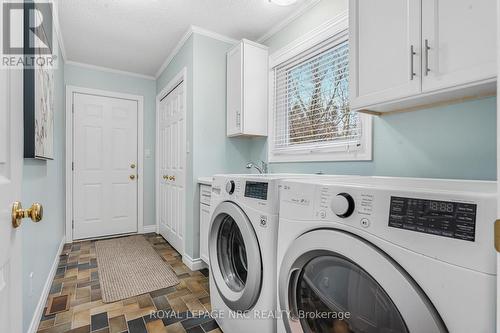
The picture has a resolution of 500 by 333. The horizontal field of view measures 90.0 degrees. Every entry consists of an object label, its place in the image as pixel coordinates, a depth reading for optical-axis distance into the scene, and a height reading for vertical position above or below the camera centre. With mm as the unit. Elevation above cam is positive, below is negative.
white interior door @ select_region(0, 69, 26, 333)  582 -69
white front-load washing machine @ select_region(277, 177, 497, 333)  514 -238
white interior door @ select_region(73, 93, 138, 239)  3352 -17
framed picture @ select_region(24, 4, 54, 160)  1292 +322
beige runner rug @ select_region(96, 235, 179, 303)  2049 -1018
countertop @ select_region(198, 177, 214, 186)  2281 -145
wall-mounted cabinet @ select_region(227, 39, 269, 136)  2412 +759
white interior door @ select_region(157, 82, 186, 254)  2816 +0
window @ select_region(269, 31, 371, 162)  1809 +467
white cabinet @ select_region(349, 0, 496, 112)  941 +498
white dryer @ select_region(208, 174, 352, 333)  1111 -454
